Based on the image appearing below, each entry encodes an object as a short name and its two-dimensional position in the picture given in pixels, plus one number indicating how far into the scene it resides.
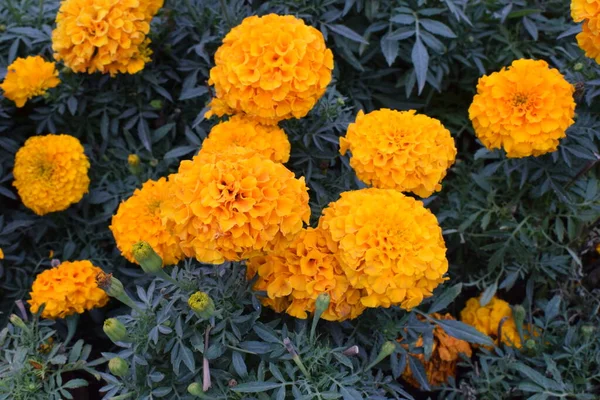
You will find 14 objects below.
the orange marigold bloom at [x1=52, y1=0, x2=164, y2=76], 1.15
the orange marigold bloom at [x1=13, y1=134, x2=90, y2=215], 1.17
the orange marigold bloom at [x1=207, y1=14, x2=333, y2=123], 1.05
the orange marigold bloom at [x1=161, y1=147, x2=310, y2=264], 0.97
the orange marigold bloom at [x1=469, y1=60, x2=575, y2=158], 1.07
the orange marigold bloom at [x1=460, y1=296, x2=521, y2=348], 1.16
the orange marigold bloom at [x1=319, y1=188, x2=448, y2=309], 0.98
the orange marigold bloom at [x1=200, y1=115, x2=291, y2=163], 1.06
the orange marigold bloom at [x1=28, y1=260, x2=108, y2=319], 1.11
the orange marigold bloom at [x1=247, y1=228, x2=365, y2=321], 1.00
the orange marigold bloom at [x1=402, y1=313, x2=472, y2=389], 1.14
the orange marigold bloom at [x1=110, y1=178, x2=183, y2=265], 1.09
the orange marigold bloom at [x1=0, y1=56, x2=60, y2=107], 1.19
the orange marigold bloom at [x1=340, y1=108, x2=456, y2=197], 1.03
